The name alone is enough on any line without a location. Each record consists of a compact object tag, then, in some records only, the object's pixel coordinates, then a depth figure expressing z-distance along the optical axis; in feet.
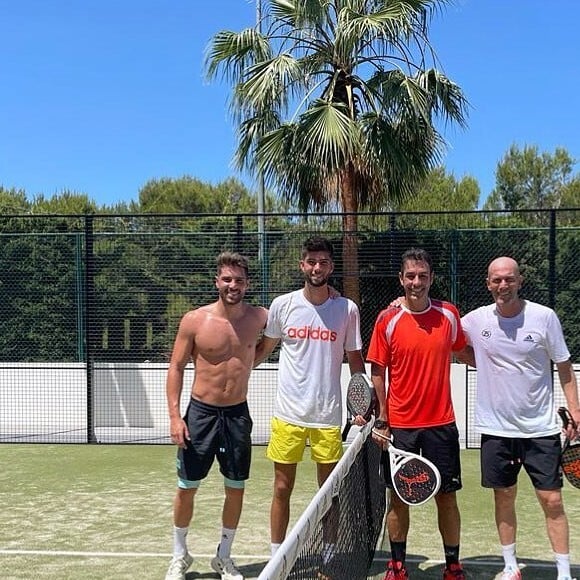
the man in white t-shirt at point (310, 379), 13.92
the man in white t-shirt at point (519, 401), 13.09
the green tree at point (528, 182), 87.71
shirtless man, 14.12
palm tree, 32.37
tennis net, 7.75
